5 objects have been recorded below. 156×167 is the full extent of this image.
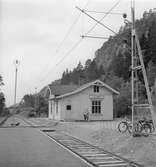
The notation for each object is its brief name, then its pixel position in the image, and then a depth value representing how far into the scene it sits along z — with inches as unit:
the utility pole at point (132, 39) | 683.7
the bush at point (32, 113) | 3201.0
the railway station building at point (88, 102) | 1884.8
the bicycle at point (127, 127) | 837.8
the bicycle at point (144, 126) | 734.3
